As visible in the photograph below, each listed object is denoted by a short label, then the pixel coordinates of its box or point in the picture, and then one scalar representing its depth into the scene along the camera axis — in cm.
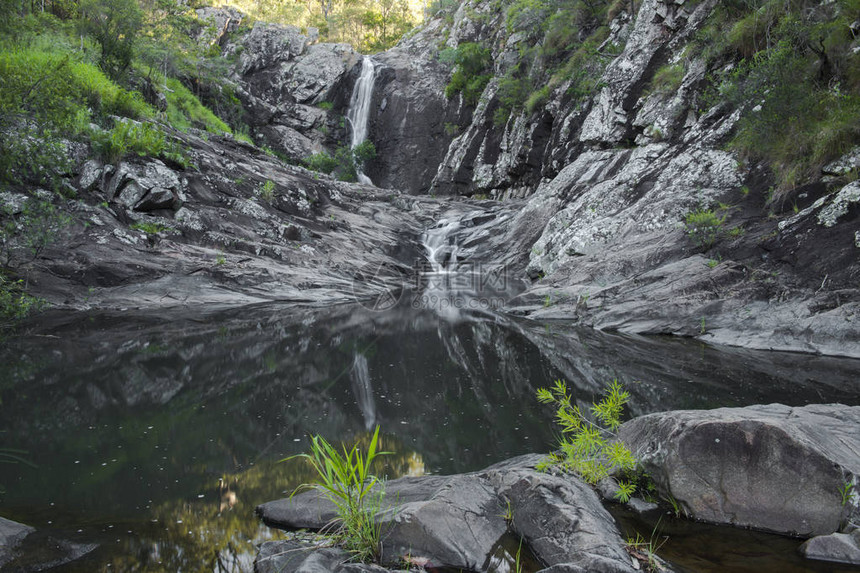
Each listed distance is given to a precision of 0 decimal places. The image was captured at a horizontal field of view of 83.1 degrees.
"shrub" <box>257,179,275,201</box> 2042
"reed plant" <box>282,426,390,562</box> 294
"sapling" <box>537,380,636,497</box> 400
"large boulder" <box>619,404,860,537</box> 335
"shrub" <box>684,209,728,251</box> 1202
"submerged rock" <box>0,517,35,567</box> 302
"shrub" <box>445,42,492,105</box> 3391
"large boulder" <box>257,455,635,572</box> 303
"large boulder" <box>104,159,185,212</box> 1638
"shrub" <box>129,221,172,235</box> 1616
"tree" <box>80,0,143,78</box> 2038
